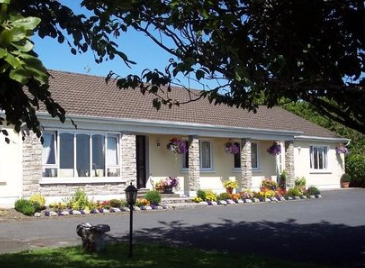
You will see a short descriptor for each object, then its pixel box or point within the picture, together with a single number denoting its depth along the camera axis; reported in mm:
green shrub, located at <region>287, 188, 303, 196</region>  25219
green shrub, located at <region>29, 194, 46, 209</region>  17475
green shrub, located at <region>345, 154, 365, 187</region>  33812
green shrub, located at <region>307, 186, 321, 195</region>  25952
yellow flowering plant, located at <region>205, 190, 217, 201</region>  22172
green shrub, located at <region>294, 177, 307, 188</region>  29250
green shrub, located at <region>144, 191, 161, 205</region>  20156
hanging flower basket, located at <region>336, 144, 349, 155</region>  33906
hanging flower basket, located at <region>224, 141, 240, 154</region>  25427
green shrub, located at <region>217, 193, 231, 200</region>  22641
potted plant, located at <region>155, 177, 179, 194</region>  22969
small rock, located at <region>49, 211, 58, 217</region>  16938
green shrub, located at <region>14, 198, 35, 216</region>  16656
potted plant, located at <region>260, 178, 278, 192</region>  27047
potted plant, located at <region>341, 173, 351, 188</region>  33750
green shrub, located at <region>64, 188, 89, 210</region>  18156
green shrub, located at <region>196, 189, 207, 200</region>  22188
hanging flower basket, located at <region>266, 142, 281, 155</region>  27694
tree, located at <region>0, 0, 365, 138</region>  6203
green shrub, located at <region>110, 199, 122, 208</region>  18875
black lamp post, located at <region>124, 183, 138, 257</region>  9344
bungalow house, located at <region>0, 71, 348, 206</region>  18547
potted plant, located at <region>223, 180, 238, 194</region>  24855
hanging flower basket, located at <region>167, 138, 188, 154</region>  23061
